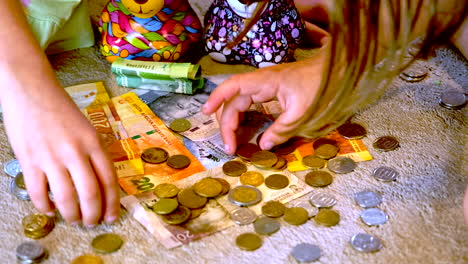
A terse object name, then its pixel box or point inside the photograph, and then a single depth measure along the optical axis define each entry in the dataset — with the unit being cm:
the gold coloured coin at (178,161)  96
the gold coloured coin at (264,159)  96
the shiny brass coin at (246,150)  98
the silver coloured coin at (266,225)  85
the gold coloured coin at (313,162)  97
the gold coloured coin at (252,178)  93
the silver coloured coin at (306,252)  81
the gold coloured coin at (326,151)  98
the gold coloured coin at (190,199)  89
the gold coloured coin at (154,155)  97
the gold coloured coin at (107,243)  82
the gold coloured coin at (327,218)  87
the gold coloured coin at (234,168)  95
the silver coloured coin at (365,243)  83
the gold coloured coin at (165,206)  87
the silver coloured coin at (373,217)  87
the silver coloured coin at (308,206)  88
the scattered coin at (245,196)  89
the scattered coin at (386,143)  101
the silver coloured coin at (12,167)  94
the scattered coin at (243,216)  87
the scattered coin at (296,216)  87
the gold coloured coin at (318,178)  93
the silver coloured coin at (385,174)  95
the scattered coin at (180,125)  105
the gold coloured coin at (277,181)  92
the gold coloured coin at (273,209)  88
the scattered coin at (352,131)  103
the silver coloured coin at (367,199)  90
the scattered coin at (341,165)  96
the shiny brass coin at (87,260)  80
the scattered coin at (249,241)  83
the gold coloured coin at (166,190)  90
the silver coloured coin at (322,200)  90
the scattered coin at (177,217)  85
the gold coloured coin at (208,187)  90
